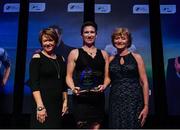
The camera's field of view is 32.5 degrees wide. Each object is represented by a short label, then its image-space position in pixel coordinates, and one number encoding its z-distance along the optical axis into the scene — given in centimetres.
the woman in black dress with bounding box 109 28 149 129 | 293
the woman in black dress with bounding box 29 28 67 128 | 283
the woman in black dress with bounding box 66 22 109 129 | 286
